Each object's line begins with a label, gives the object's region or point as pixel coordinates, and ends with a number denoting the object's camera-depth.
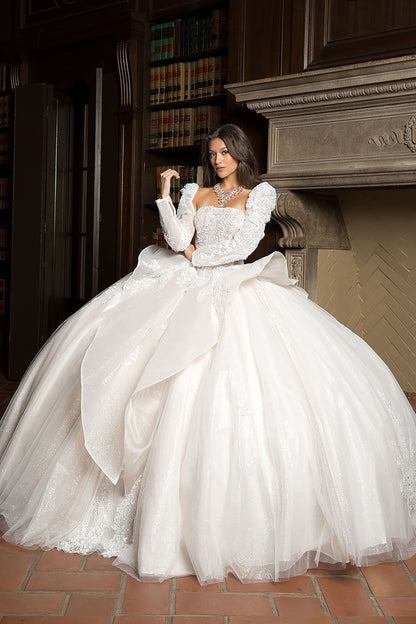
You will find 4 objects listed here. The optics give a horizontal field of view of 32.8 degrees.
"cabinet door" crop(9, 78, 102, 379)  5.40
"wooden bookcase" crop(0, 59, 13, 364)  6.13
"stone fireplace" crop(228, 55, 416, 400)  3.77
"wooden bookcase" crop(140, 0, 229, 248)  4.81
